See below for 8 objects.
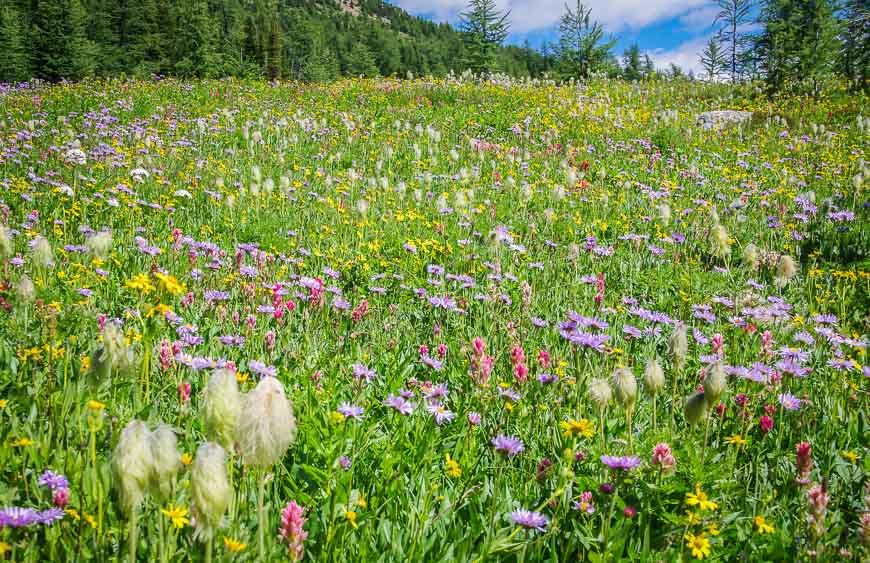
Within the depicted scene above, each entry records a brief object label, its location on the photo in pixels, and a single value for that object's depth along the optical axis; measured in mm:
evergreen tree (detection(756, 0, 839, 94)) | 13201
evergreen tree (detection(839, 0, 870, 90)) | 12742
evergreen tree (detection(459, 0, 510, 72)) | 18110
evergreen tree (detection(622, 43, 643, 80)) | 33302
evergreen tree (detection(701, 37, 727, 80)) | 24343
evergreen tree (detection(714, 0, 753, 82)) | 24167
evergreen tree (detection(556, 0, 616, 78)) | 16803
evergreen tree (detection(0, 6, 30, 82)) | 30923
